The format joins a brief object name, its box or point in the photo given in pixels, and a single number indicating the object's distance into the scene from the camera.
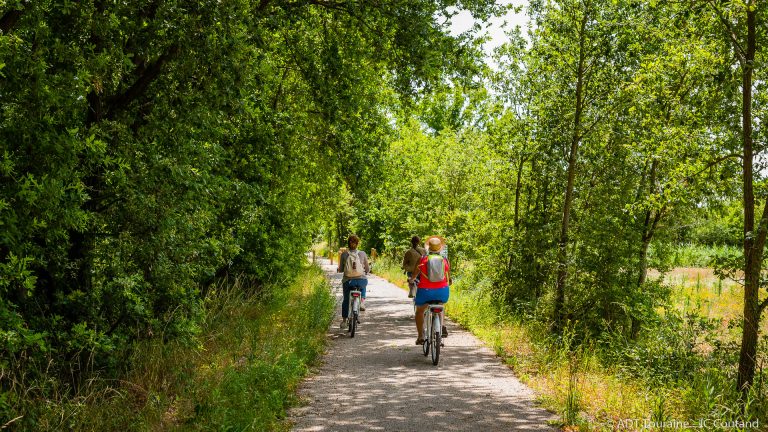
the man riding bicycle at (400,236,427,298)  14.79
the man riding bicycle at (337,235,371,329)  13.33
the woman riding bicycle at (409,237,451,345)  10.27
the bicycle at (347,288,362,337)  13.17
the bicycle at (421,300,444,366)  10.04
